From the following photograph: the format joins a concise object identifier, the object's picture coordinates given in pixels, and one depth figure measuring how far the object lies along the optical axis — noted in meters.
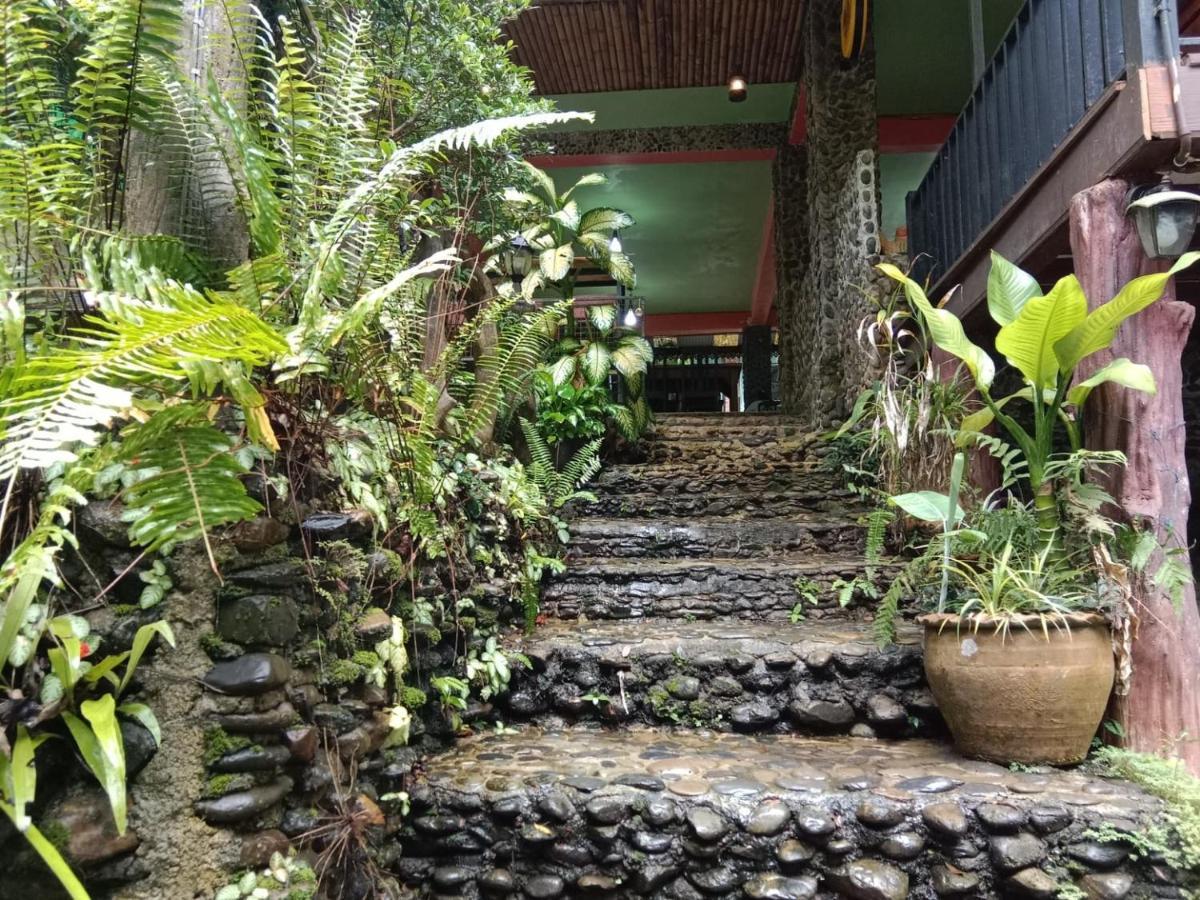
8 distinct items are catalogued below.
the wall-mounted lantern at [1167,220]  2.26
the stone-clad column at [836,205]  5.47
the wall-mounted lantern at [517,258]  4.43
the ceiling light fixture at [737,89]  6.38
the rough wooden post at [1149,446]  2.24
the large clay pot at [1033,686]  2.17
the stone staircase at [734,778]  1.96
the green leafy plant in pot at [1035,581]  2.18
